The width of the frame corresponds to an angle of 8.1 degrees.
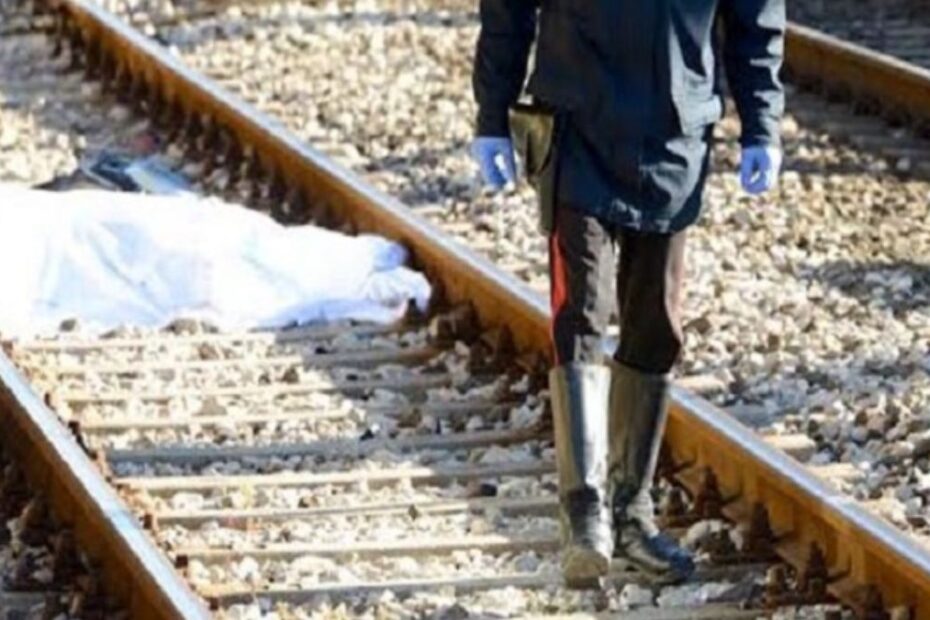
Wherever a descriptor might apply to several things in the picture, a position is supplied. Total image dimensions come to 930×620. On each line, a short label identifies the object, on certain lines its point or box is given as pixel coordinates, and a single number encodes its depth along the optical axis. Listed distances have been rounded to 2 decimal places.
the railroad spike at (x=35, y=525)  15.95
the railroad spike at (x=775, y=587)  14.37
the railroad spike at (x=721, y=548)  15.15
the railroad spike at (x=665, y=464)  16.41
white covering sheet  20.53
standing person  14.08
